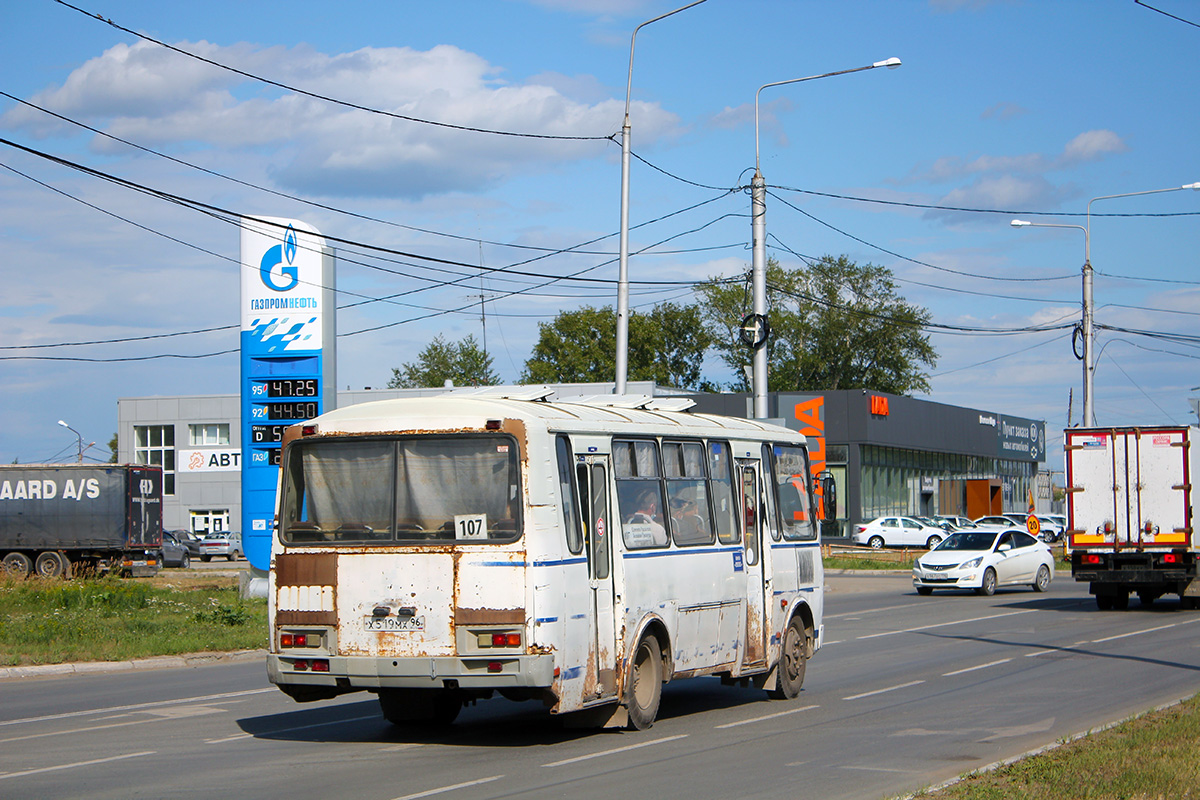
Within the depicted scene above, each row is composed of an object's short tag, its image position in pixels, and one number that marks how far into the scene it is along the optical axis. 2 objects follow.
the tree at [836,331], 100.06
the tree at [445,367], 114.94
